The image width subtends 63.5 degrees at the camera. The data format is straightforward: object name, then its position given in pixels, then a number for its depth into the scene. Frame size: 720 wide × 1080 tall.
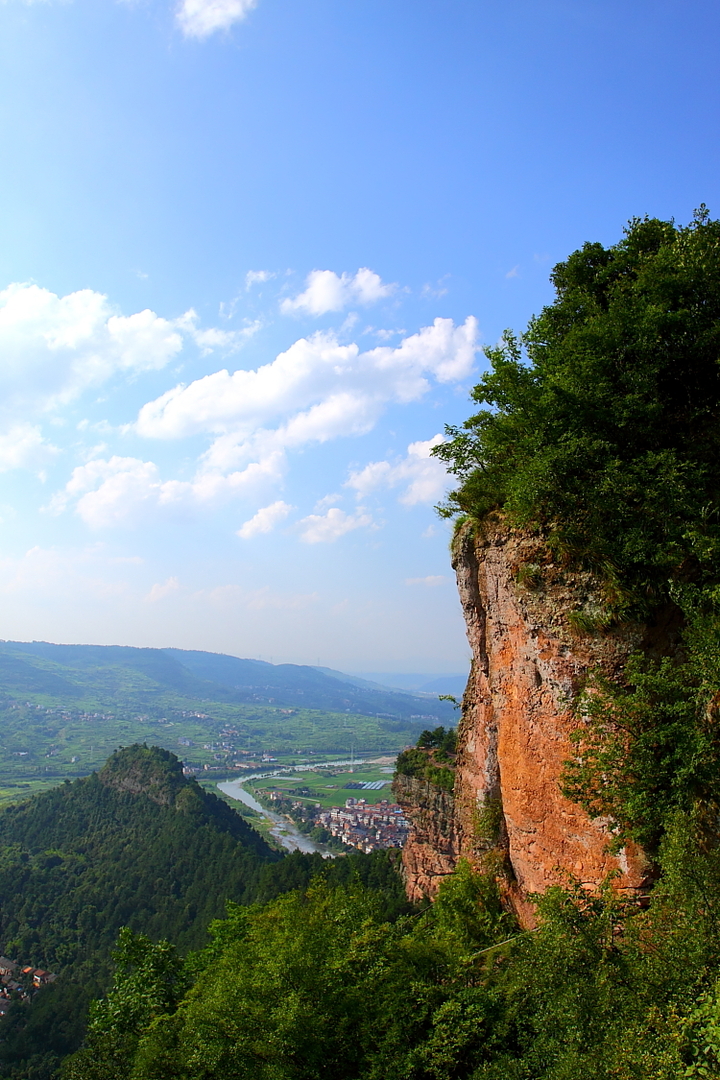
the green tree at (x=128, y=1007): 17.30
